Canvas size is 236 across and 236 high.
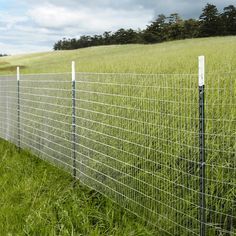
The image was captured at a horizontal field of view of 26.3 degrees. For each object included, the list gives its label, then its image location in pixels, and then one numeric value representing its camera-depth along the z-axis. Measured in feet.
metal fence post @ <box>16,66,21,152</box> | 32.71
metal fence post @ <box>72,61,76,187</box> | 22.07
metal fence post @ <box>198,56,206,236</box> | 13.12
